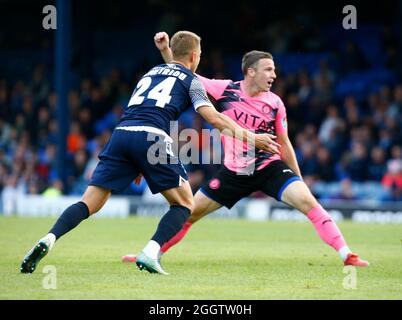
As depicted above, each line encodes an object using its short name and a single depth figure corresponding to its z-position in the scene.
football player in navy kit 15.99
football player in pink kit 18.34
